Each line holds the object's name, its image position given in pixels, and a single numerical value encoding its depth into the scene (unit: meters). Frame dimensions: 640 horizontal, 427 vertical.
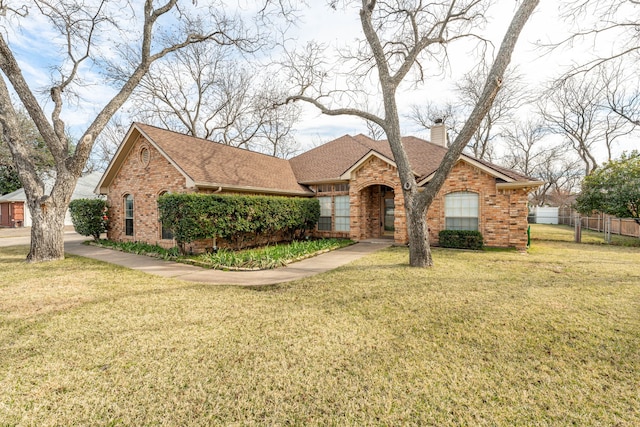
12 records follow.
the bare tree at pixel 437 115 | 29.56
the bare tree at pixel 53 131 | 9.01
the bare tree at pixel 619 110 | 20.09
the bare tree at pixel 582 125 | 25.17
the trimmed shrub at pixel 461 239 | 11.07
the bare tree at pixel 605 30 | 9.23
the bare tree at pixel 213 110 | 22.14
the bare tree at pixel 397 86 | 7.04
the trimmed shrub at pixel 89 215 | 13.47
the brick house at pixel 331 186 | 11.15
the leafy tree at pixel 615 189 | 13.23
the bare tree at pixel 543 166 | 35.81
